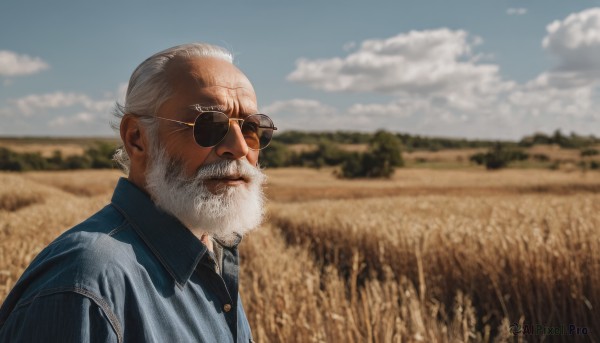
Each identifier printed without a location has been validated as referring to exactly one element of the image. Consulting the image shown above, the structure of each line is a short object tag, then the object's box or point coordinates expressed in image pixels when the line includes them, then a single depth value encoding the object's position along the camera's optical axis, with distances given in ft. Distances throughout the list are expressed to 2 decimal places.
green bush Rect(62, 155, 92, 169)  220.84
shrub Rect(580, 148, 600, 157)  212.43
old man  3.83
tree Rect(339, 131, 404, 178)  214.48
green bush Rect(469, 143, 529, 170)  217.15
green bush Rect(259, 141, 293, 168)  230.89
